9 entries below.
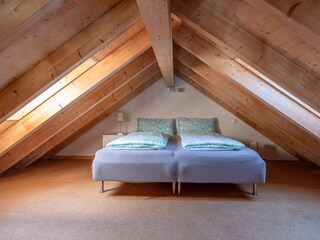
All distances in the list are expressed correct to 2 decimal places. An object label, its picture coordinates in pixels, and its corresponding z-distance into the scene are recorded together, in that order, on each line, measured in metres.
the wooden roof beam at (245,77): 2.44
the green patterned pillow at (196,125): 4.72
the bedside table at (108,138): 4.55
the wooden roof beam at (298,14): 1.08
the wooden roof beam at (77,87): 2.62
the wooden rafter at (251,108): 3.23
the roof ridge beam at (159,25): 1.35
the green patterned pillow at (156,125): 4.75
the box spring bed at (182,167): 2.66
